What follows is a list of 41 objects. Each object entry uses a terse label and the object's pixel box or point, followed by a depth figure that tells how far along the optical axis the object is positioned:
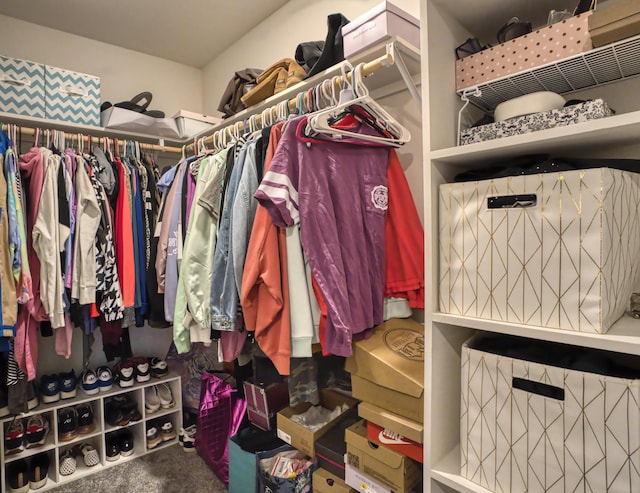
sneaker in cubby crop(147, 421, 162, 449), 2.23
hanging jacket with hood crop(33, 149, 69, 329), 1.61
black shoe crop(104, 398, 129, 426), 2.16
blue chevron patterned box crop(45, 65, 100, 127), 1.94
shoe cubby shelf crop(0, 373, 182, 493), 1.93
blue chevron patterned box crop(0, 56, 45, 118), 1.83
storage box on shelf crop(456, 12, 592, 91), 0.82
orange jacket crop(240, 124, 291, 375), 1.09
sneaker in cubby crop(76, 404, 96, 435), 2.10
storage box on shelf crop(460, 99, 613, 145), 0.77
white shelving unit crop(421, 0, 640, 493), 0.83
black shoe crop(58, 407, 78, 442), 2.03
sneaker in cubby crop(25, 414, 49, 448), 1.92
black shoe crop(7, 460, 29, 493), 1.85
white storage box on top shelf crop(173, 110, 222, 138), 2.31
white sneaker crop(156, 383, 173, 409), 2.33
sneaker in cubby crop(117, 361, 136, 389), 2.20
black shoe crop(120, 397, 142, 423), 2.20
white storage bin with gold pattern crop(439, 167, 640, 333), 0.72
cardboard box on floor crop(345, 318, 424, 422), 1.04
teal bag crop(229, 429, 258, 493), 1.59
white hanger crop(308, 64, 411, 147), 1.09
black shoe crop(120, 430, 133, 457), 2.16
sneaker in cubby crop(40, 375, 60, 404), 2.00
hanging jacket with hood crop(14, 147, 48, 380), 1.63
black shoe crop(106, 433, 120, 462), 2.13
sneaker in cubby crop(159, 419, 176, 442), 2.29
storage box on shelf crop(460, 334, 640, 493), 0.69
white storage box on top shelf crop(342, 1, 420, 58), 1.17
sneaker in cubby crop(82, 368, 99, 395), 2.12
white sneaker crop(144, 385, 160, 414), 2.28
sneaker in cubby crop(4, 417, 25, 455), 1.85
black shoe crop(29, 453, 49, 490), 1.90
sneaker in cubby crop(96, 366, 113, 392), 2.15
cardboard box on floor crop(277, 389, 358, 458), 1.41
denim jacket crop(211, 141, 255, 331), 1.22
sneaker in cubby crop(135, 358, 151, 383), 2.25
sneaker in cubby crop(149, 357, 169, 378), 2.35
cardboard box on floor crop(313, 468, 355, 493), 1.28
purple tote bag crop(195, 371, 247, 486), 1.90
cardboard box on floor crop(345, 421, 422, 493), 1.08
